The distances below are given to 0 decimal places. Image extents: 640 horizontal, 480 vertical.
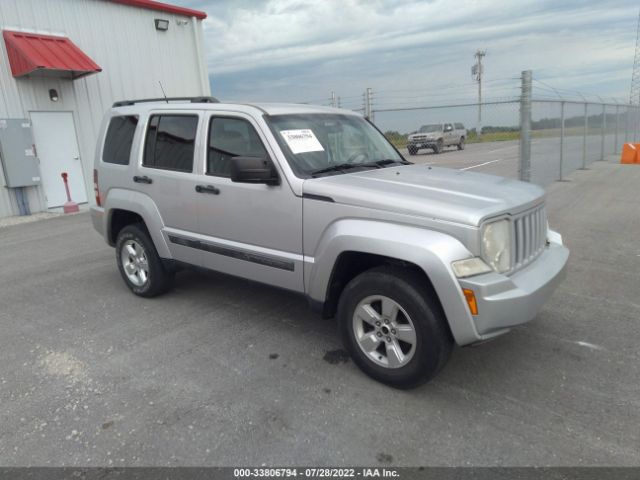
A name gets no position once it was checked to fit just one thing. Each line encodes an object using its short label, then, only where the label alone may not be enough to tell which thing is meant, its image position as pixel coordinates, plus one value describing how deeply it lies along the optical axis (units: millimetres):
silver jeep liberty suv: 2977
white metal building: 11047
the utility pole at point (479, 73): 10978
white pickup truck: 24047
